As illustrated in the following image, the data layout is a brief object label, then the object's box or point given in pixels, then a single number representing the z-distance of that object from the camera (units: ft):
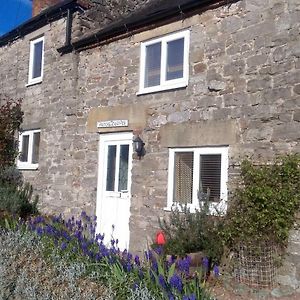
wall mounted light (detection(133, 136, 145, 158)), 27.71
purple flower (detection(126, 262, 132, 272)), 14.14
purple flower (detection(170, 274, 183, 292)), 11.78
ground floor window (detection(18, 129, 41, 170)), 38.73
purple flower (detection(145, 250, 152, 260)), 15.78
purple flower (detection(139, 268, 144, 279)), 13.52
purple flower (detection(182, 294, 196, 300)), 10.78
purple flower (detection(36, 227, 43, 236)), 19.82
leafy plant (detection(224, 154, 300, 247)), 19.71
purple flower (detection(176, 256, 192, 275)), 13.30
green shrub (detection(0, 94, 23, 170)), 39.37
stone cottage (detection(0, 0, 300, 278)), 21.88
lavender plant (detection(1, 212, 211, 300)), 12.21
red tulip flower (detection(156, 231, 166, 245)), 23.52
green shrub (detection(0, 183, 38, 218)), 34.11
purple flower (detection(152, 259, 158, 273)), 13.56
